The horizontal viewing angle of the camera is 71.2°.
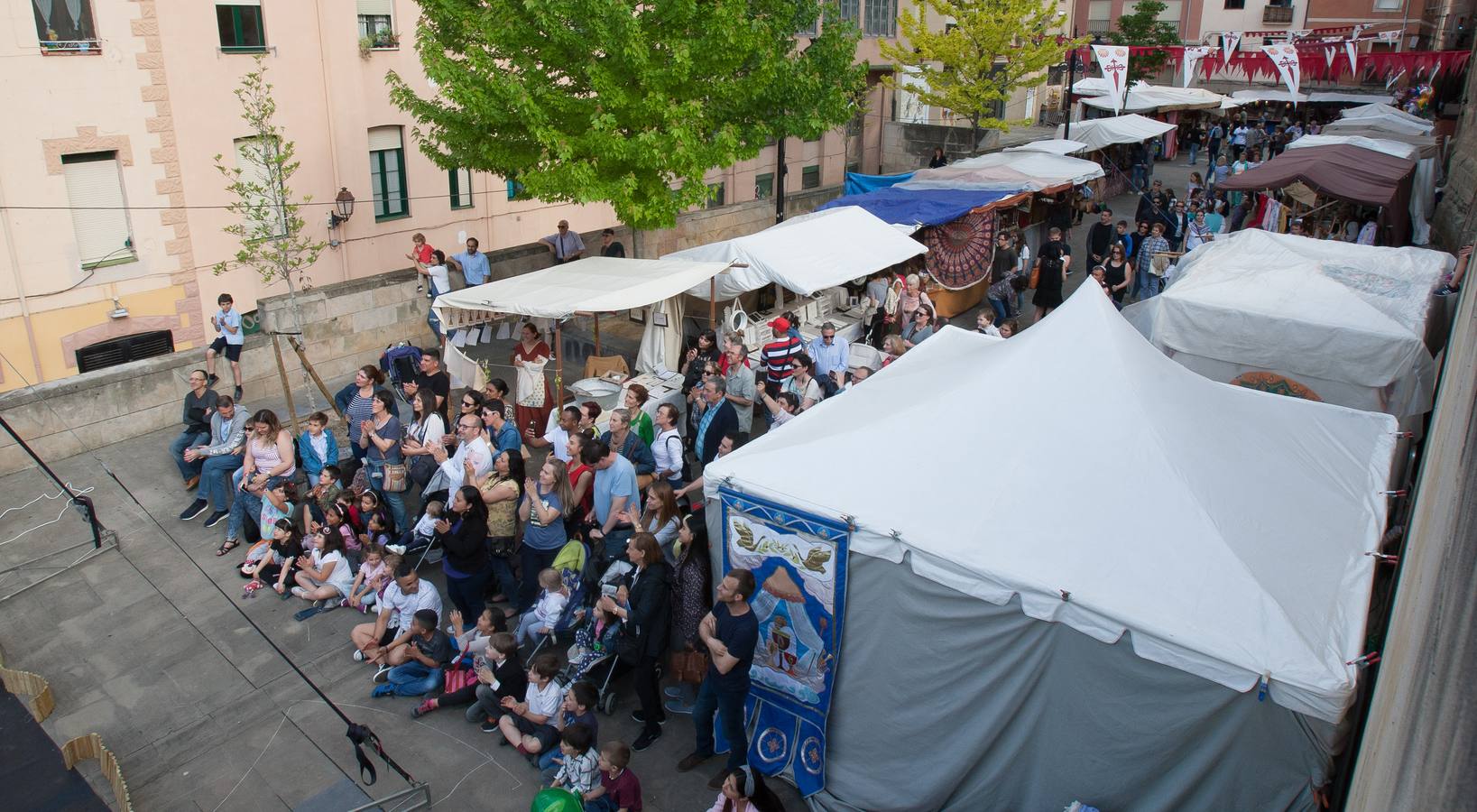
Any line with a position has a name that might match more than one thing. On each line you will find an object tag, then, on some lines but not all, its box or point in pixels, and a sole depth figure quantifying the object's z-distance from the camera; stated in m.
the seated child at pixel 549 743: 7.02
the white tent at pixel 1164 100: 35.38
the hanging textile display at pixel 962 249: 17.17
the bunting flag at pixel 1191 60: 35.06
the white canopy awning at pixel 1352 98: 41.44
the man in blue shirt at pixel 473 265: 15.16
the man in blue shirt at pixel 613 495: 8.22
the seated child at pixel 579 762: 6.32
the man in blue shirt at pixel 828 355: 11.77
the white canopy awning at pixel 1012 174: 19.31
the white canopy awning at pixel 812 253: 13.55
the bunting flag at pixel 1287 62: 31.38
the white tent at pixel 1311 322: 9.34
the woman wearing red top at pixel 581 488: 8.73
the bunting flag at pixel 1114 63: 27.94
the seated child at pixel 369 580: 8.85
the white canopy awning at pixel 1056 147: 23.94
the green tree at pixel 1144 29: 51.84
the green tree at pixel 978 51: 26.16
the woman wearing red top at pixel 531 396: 12.21
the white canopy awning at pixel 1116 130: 28.25
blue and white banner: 6.58
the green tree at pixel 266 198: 13.68
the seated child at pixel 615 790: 6.36
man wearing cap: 11.49
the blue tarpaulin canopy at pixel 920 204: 16.61
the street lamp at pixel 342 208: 19.06
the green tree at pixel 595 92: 13.62
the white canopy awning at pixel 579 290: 11.60
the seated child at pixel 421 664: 7.96
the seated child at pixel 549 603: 7.71
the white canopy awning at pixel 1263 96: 39.47
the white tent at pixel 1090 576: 5.38
